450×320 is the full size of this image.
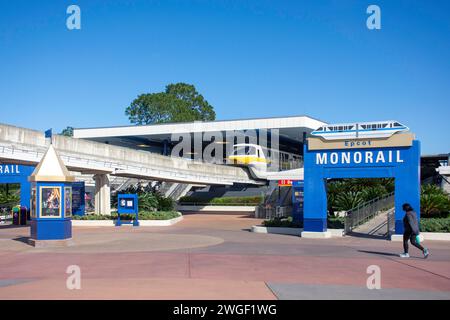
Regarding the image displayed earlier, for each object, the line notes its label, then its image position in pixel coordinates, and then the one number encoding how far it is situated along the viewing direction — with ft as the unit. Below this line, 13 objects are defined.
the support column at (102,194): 98.53
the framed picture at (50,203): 59.03
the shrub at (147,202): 104.17
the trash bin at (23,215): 93.83
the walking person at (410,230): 47.62
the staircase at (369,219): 74.57
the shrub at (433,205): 76.64
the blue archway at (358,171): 64.64
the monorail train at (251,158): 151.74
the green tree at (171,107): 301.43
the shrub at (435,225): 66.64
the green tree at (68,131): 388.98
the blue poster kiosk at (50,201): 58.59
